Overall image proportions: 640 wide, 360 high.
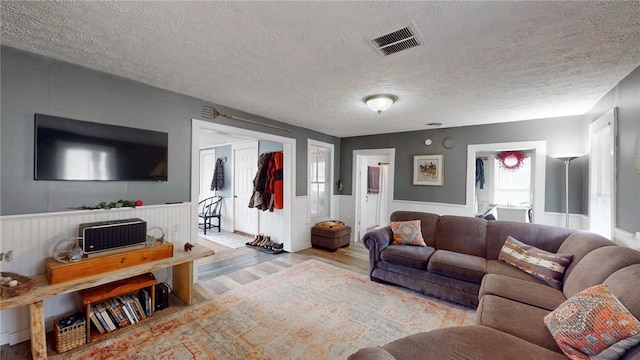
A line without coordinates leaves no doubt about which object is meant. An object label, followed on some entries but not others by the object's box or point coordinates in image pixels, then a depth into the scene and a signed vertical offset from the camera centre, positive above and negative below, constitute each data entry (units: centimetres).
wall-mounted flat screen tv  203 +26
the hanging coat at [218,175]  613 +11
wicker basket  186 -124
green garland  227 -26
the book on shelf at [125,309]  217 -118
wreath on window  589 +56
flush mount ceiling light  277 +93
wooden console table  166 -82
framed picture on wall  454 +21
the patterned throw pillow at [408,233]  327 -73
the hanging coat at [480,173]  630 +22
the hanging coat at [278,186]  465 -12
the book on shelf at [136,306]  223 -120
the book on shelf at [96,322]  204 -123
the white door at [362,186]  510 -13
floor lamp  312 +23
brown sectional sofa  128 -89
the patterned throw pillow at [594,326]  109 -72
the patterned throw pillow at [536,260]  216 -77
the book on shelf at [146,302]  230 -119
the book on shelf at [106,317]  208 -121
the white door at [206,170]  660 +25
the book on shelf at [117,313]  213 -119
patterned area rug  190 -135
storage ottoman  454 -109
